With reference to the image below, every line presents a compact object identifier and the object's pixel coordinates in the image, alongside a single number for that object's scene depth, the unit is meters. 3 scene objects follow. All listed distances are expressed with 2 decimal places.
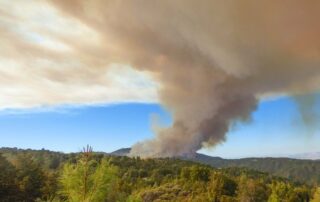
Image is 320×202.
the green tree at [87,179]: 10.82
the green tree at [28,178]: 44.62
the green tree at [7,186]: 39.98
